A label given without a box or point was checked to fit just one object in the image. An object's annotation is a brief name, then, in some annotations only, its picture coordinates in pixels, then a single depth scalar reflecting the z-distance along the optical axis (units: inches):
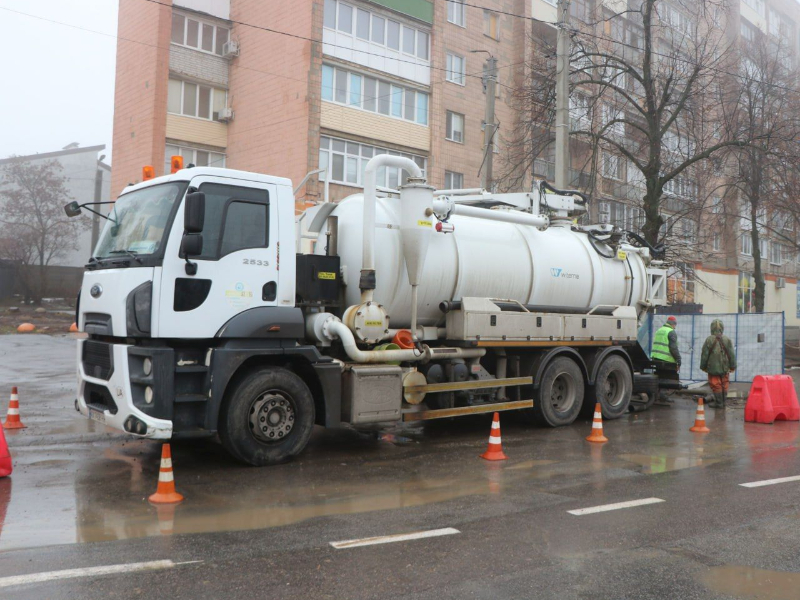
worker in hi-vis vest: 528.4
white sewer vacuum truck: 274.7
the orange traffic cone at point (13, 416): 370.6
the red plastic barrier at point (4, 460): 266.9
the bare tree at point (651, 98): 708.0
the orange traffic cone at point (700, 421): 420.5
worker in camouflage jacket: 533.0
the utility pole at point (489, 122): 710.5
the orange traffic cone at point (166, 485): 241.6
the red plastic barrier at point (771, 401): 465.7
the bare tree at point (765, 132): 727.1
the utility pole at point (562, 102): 610.9
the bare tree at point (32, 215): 1533.0
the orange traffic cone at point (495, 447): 326.3
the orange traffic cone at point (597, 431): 379.7
